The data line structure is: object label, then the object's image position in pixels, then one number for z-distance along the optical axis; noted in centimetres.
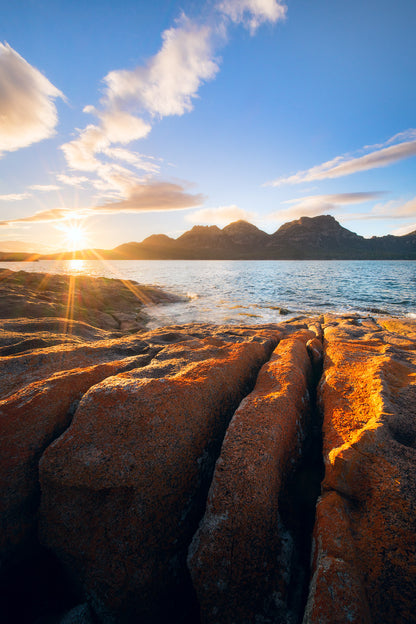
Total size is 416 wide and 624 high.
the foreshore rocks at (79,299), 1160
